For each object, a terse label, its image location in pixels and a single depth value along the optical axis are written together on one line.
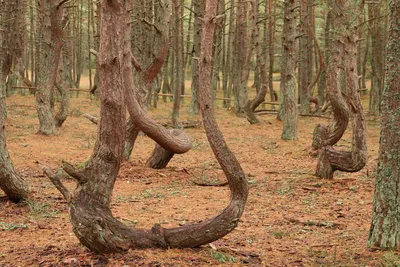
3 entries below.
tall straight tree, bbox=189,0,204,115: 21.59
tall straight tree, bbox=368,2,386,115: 22.61
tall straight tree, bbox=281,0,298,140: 16.06
